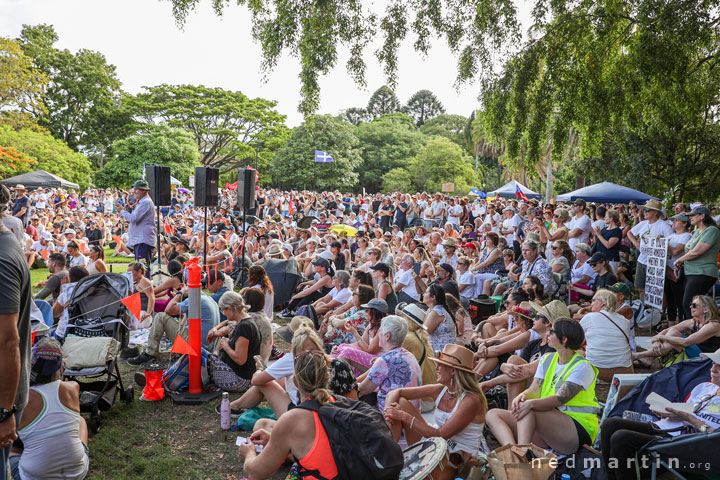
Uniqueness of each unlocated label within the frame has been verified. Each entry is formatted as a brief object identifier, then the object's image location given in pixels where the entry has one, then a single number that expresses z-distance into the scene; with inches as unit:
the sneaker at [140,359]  256.7
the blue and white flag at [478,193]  912.5
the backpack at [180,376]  219.9
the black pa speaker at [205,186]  391.2
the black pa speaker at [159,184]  390.6
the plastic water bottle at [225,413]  187.9
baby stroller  196.1
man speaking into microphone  367.6
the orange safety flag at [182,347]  213.8
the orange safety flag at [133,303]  239.1
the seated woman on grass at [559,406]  147.3
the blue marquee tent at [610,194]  563.8
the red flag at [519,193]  798.6
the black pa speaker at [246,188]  442.6
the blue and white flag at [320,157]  1187.5
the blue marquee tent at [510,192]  938.1
